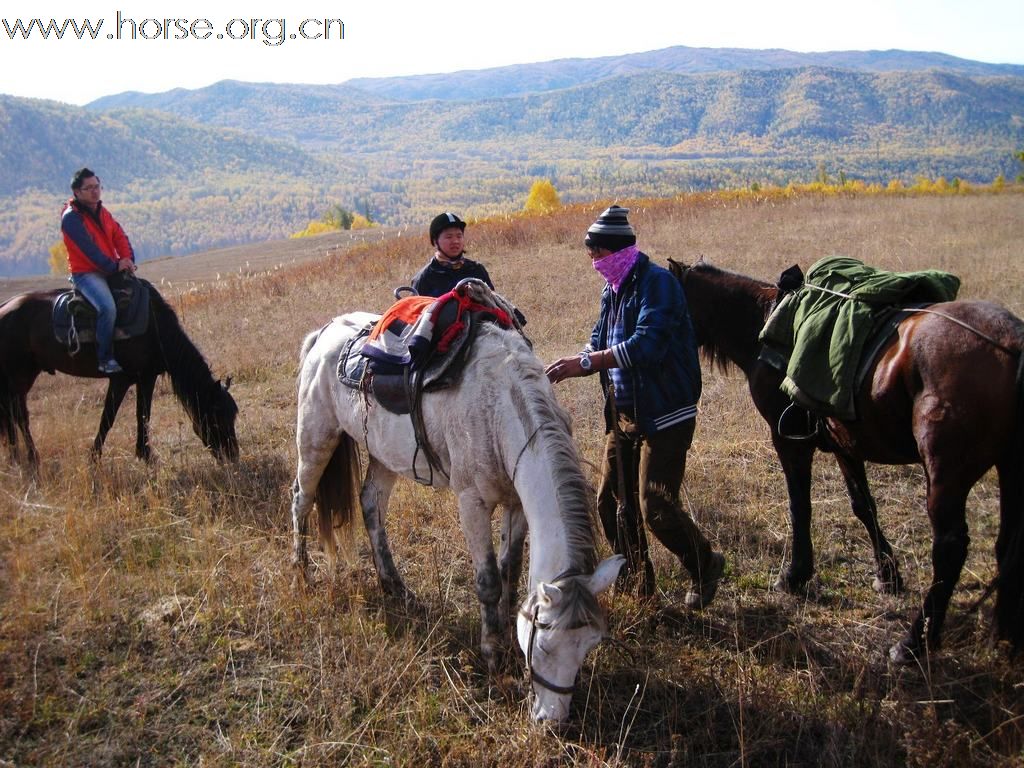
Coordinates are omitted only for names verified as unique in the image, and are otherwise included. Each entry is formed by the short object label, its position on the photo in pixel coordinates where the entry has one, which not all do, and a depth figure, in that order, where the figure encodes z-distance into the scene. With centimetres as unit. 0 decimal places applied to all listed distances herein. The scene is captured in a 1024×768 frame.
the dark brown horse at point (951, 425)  284
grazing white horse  249
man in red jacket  636
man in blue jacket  340
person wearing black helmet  447
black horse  658
